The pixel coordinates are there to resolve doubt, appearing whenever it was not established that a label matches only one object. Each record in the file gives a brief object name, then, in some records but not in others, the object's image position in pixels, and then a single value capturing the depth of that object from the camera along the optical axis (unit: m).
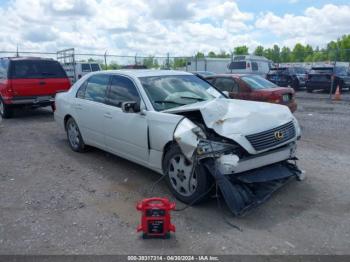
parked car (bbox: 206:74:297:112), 9.45
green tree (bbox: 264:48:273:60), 29.64
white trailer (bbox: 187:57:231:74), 27.91
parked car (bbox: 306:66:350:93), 19.58
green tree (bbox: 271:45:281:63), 29.14
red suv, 10.84
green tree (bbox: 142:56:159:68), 26.75
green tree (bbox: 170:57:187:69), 28.17
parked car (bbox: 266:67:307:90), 21.84
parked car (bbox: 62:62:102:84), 23.50
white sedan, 4.23
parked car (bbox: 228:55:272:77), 24.56
